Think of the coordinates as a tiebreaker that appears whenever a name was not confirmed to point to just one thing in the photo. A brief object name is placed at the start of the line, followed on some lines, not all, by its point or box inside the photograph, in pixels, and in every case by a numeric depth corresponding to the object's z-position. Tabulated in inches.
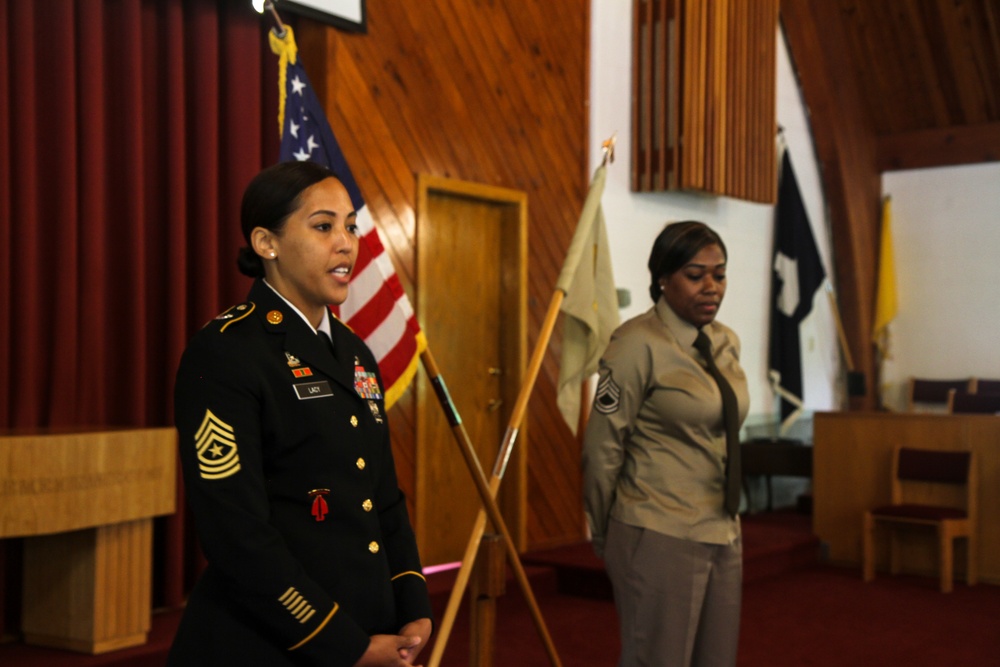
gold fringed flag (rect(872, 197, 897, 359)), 422.9
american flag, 149.4
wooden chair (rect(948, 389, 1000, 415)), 355.9
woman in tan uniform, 109.4
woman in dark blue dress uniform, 62.7
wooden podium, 150.0
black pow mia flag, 367.6
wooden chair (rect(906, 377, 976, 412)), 409.4
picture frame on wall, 203.9
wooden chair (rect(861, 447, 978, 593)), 258.4
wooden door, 241.8
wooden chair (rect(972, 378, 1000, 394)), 397.4
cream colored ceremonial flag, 162.6
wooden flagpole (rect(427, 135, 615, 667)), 133.1
